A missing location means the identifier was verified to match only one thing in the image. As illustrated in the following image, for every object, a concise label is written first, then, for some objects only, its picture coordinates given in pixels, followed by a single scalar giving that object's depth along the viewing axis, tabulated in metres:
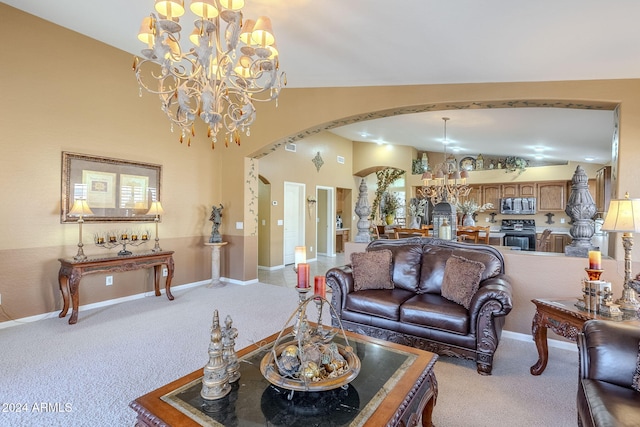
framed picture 3.95
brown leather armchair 1.32
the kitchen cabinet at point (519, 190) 8.05
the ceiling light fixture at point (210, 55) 2.19
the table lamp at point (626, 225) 2.30
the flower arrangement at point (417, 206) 8.57
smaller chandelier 6.40
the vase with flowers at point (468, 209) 6.82
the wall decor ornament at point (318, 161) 8.19
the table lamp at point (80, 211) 3.77
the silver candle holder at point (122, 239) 4.19
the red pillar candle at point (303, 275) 1.53
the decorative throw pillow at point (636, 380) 1.46
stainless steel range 7.51
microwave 8.02
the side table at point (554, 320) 2.25
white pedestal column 5.44
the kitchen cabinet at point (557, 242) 7.49
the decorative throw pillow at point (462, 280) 2.73
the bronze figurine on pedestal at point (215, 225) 5.44
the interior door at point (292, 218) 7.59
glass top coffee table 1.27
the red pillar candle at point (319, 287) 1.57
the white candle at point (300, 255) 1.61
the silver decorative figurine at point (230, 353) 1.52
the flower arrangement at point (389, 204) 7.62
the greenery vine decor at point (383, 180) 9.43
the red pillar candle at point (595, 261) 2.42
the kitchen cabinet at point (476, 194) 8.82
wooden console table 3.63
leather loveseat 2.49
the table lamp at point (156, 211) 4.57
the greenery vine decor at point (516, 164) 8.00
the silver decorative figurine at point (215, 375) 1.40
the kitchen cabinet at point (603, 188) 6.20
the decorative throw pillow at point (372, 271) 3.27
